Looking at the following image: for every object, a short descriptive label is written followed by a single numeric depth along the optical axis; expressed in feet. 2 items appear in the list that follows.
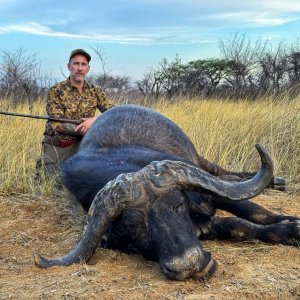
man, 20.98
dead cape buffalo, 9.73
